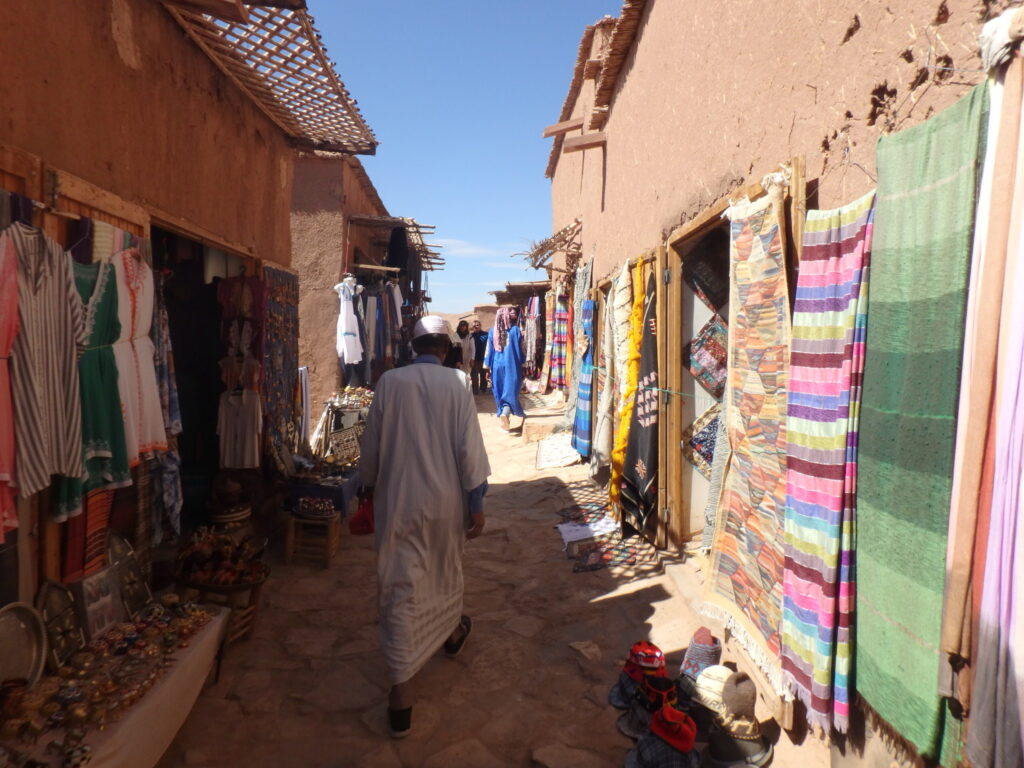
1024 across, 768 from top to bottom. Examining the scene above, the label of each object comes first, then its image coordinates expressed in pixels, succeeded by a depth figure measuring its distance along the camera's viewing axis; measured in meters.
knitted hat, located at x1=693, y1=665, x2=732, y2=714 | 2.65
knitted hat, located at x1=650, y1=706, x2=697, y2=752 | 2.40
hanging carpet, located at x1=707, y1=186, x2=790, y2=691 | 2.57
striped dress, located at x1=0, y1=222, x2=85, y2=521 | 2.28
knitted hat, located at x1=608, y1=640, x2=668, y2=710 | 2.78
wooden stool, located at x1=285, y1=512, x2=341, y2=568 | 4.74
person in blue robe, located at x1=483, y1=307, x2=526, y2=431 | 10.26
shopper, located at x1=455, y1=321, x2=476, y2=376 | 13.03
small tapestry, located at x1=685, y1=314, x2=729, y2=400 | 4.38
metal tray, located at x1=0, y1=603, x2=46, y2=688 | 2.29
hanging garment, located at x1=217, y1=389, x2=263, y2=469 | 4.67
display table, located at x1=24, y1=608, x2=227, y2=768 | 2.10
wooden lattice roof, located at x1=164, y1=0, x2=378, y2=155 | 3.61
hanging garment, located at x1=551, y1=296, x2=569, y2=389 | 11.23
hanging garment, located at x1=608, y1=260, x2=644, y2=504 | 5.09
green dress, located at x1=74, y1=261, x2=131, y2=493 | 2.68
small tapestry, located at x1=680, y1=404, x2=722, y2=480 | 4.48
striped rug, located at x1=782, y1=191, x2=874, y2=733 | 2.03
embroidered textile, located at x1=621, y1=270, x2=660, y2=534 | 4.70
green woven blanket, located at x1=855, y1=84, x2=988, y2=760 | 1.56
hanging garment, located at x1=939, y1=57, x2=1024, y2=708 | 1.38
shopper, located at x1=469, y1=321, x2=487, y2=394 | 16.42
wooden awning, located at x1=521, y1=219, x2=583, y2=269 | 10.49
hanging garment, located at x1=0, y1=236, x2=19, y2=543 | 2.17
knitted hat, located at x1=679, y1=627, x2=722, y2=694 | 2.99
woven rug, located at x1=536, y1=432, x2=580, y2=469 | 8.00
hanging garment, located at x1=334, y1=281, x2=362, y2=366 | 8.66
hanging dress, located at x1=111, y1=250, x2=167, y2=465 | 2.96
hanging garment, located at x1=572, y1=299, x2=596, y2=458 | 7.36
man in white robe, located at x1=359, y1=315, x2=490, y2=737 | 2.92
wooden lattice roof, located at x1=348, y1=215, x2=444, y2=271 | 9.91
